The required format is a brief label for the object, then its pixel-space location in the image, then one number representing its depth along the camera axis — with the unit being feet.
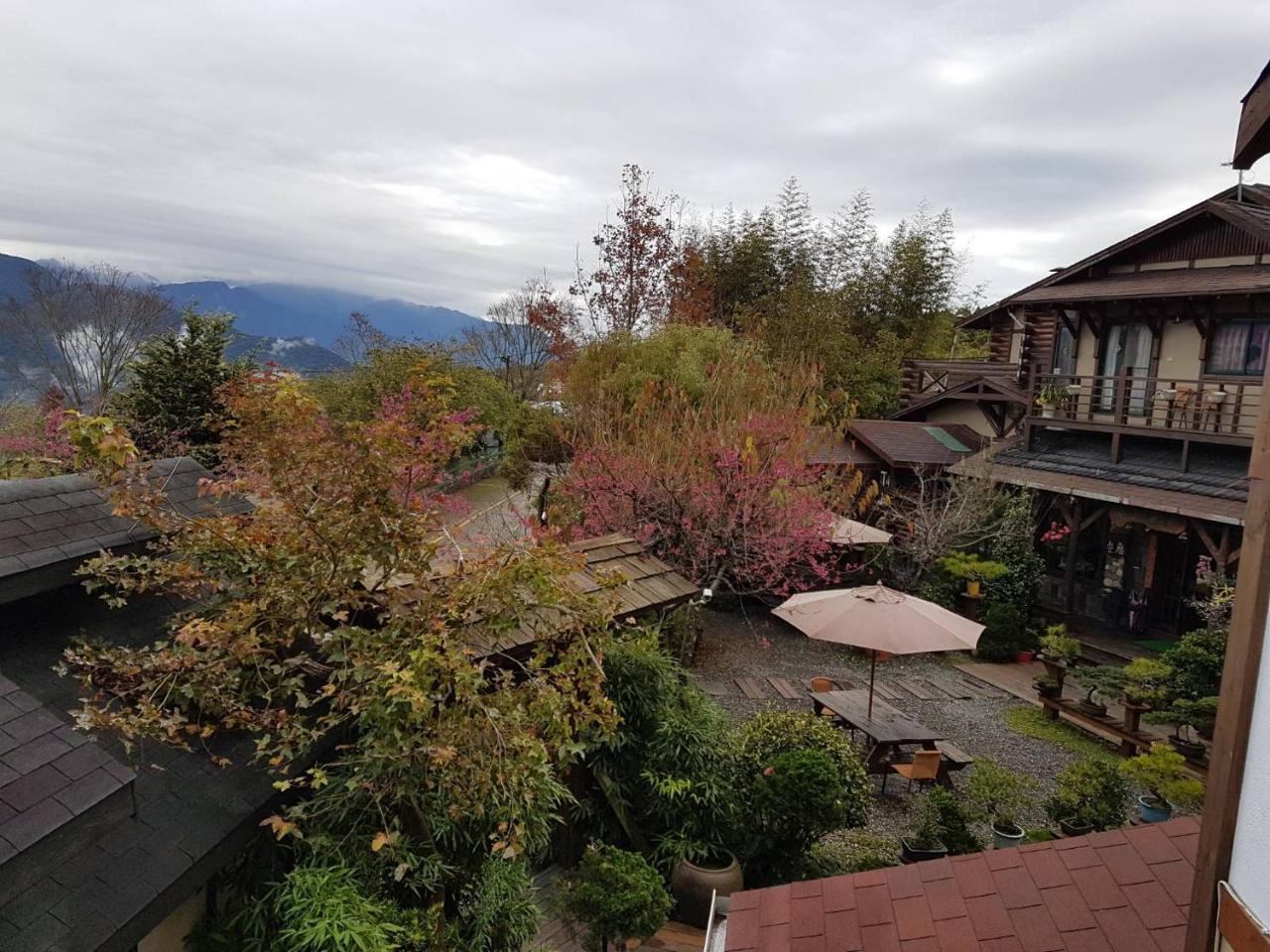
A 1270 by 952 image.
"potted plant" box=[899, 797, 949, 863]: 22.20
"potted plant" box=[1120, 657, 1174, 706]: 30.66
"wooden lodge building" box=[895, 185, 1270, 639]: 42.52
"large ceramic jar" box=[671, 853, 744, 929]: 21.02
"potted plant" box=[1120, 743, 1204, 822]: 24.17
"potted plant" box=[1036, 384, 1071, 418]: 52.13
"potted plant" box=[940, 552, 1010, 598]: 46.37
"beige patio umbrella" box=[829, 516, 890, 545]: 44.88
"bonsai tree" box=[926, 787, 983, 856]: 22.62
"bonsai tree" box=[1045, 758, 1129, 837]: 23.71
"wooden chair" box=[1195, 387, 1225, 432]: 43.29
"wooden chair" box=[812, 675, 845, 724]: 36.81
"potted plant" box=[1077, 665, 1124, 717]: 32.96
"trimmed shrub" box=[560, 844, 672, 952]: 18.10
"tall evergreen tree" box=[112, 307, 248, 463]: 53.01
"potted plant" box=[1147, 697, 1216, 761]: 28.84
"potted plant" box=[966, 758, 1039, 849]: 23.15
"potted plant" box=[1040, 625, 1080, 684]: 36.76
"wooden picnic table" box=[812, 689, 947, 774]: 29.48
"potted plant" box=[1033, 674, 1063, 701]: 36.86
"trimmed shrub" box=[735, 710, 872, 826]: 22.90
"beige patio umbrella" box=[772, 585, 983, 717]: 29.40
